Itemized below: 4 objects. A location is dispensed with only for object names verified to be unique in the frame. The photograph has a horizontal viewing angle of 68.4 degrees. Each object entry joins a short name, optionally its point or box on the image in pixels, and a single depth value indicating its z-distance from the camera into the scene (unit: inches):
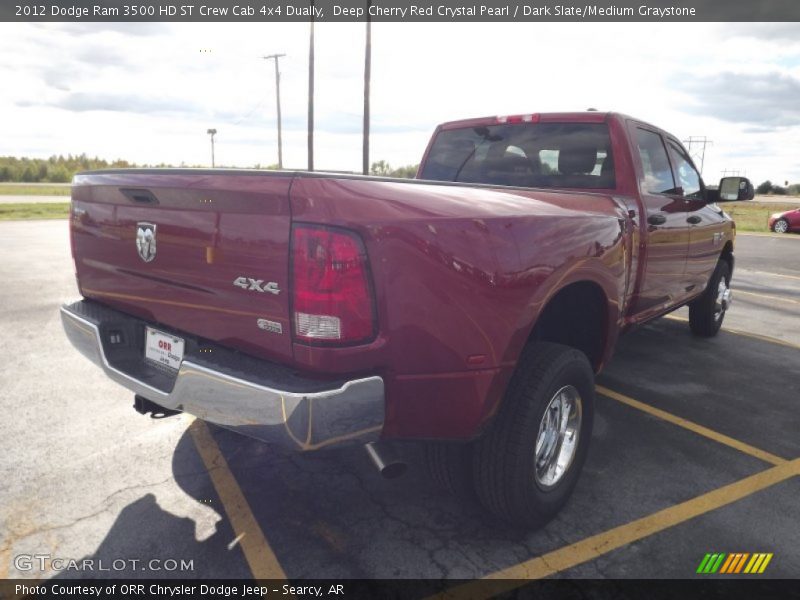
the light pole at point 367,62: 671.1
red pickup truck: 76.4
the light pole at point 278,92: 1283.6
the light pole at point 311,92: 815.1
